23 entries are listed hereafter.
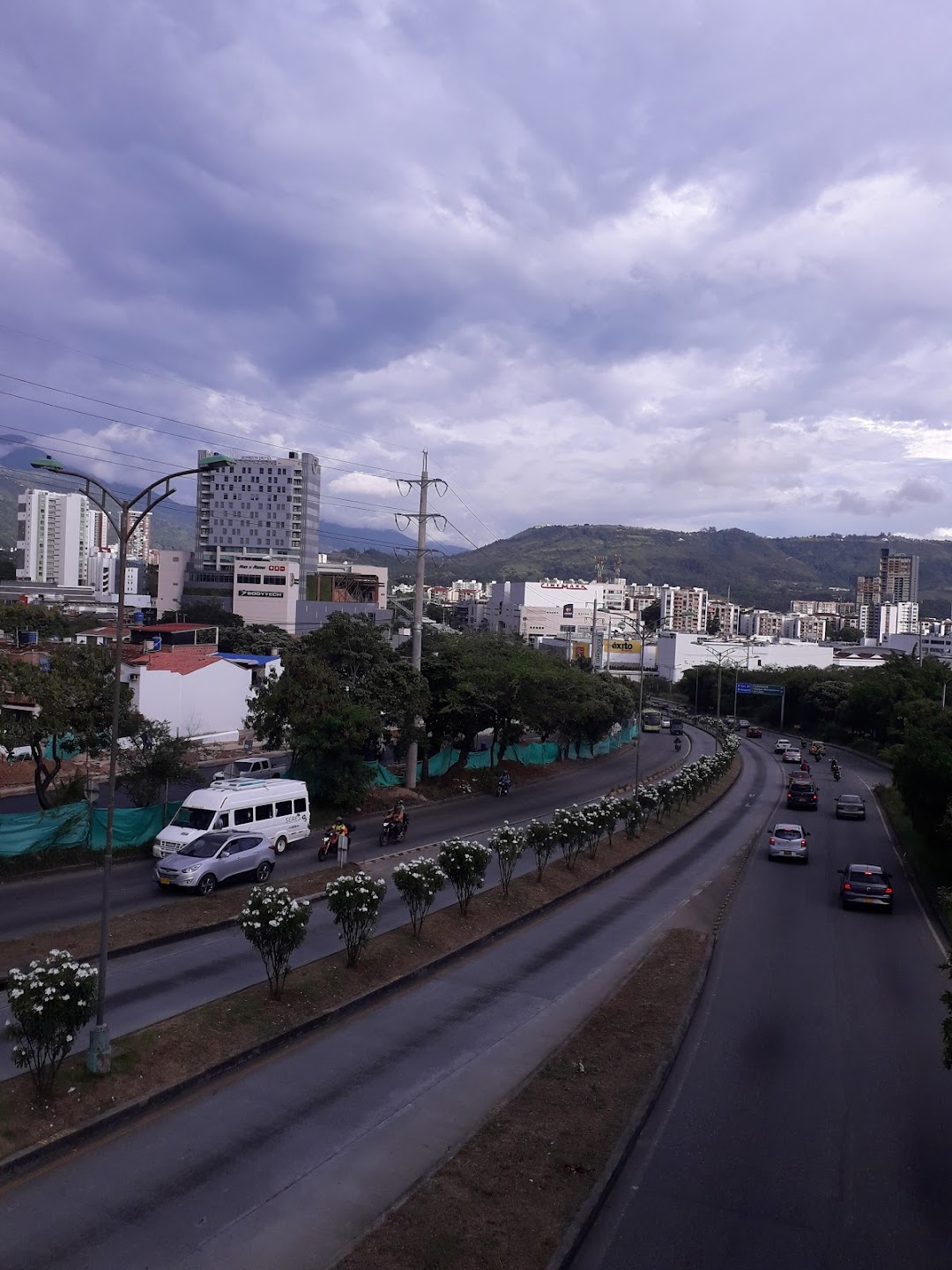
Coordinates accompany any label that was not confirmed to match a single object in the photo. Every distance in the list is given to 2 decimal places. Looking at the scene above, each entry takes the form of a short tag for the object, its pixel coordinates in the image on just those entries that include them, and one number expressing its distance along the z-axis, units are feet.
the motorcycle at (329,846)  79.77
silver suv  65.82
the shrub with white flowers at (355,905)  47.88
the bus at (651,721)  278.87
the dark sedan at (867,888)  77.05
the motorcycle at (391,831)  90.33
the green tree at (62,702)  66.33
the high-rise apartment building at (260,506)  570.46
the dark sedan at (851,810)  138.51
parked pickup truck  111.96
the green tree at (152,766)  80.48
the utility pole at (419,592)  113.39
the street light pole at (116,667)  35.01
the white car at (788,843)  99.96
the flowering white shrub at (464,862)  60.03
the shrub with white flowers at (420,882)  53.42
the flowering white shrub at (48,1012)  31.27
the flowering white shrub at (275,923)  42.68
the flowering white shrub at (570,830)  78.81
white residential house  139.13
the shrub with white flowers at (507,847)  67.51
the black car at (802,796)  144.66
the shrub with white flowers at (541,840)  74.84
